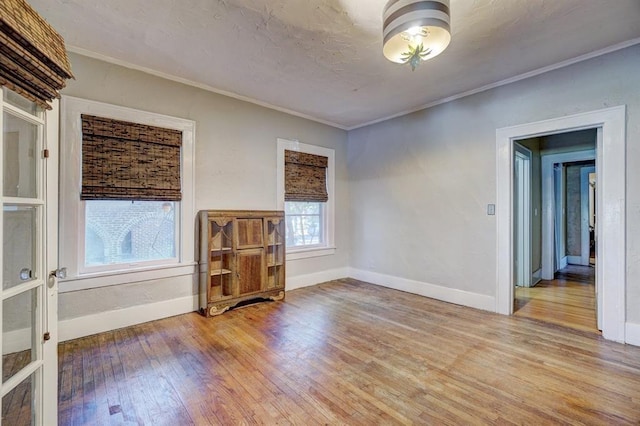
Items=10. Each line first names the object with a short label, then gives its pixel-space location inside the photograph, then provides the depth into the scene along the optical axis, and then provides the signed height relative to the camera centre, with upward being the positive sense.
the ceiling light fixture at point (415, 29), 1.67 +1.11
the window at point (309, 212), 4.20 +0.03
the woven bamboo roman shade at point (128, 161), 2.68 +0.54
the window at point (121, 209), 2.62 +0.05
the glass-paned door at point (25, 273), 1.12 -0.25
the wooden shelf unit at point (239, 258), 3.23 -0.54
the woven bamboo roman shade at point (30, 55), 0.96 +0.60
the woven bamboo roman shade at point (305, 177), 4.25 +0.57
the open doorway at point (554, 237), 3.36 -0.40
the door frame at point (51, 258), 1.36 -0.21
